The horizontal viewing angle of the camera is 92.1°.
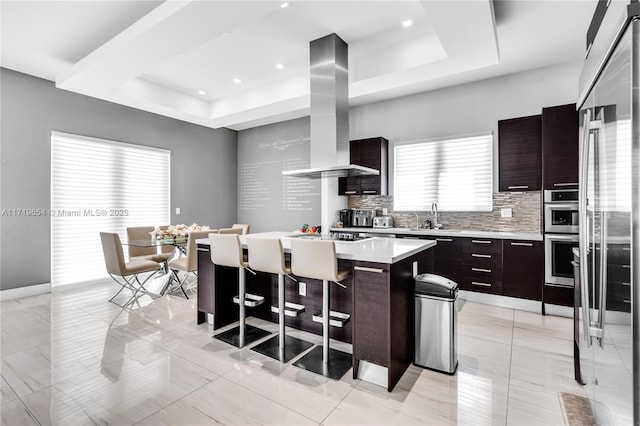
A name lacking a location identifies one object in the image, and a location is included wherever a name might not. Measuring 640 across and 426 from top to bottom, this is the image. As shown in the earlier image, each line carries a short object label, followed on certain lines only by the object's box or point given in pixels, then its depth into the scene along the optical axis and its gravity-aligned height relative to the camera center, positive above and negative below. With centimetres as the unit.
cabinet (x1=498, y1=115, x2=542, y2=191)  389 +77
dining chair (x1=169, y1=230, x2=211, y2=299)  420 -64
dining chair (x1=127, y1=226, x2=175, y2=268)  483 -60
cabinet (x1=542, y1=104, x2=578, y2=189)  349 +76
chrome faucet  474 -1
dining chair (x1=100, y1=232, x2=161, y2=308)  391 -67
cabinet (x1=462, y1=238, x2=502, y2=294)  392 -68
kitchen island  216 -73
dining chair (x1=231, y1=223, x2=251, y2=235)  538 -26
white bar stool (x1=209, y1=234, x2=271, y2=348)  288 -50
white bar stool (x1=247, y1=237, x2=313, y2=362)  259 -49
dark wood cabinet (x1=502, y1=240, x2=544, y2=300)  369 -69
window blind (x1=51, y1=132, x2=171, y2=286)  466 +29
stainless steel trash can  234 -86
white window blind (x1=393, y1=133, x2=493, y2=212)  446 +60
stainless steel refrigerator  100 -2
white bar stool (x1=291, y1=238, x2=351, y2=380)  231 -48
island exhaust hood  352 +124
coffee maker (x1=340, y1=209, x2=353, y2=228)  555 -8
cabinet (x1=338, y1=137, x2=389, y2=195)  506 +85
